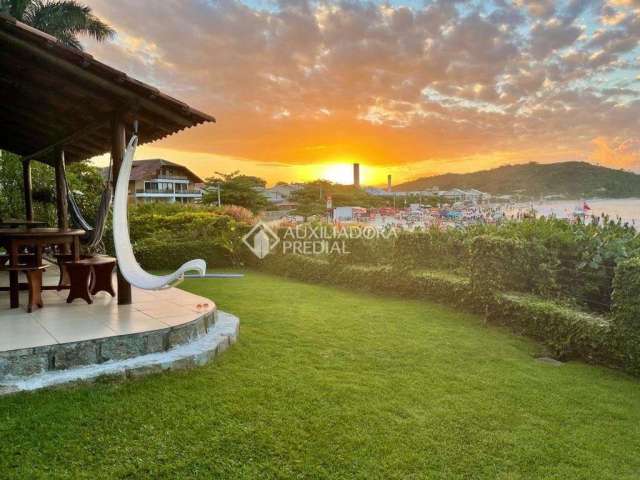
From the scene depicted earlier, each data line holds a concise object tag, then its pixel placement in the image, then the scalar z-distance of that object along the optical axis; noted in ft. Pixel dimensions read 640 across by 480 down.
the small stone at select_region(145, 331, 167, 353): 14.12
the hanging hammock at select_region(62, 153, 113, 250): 17.84
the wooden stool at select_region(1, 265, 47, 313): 16.42
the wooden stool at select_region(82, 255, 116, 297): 19.15
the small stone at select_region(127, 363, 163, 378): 13.07
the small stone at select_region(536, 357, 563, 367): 16.90
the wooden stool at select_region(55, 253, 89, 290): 20.27
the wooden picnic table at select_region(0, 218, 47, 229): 24.71
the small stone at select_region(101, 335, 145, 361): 13.33
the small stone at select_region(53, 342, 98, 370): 12.60
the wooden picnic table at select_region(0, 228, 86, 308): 16.43
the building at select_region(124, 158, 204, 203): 158.13
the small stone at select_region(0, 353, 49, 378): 11.83
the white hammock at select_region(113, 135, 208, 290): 15.94
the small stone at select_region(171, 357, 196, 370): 13.83
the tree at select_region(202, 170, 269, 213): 107.14
